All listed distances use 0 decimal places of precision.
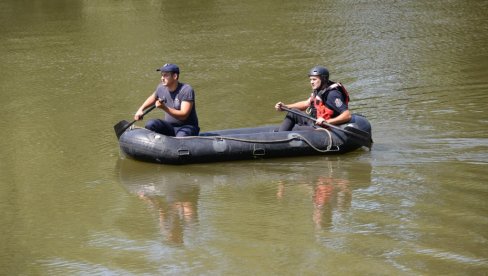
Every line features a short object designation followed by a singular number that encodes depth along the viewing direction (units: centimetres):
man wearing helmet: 1806
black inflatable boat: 1739
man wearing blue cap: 1773
